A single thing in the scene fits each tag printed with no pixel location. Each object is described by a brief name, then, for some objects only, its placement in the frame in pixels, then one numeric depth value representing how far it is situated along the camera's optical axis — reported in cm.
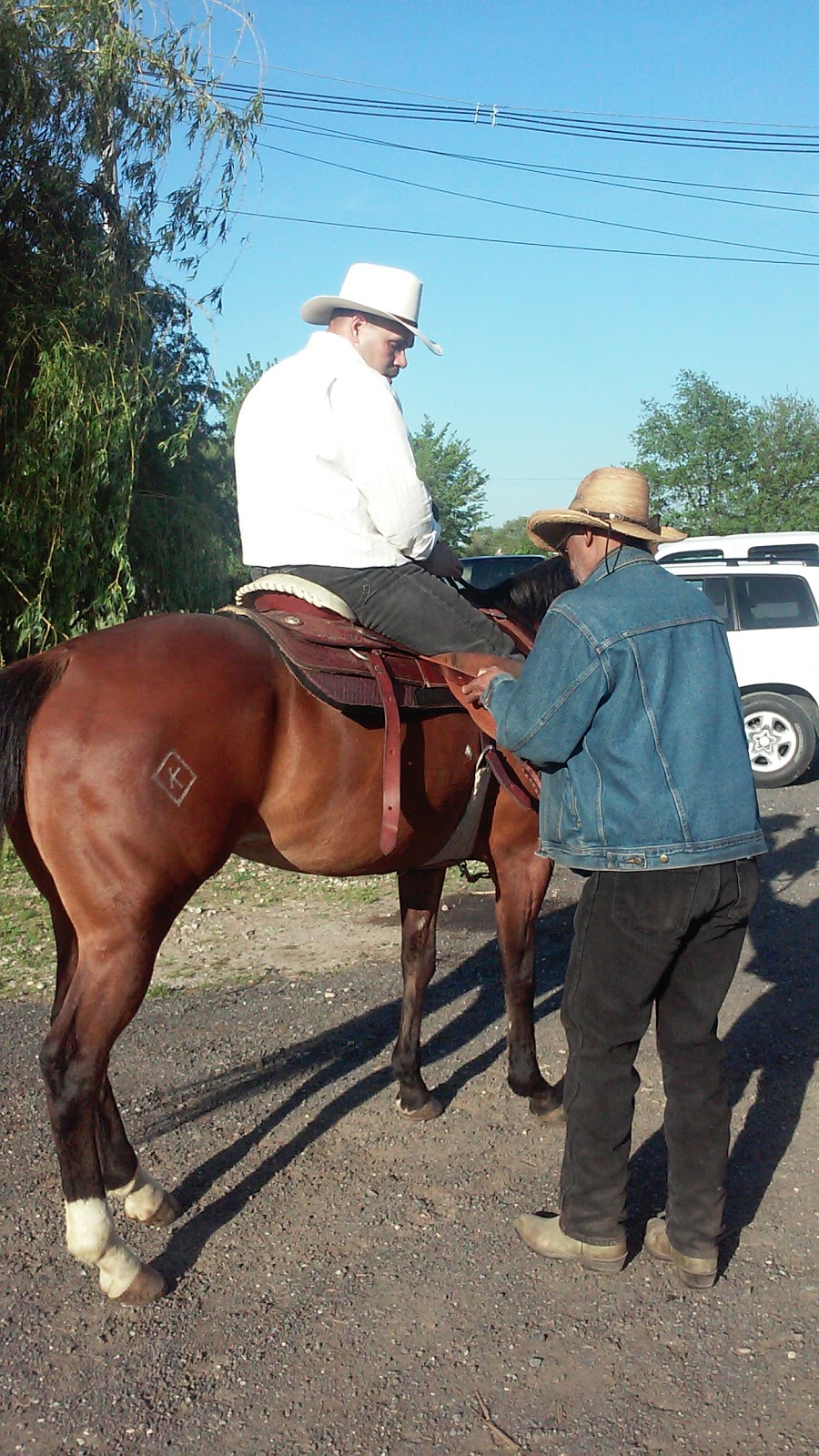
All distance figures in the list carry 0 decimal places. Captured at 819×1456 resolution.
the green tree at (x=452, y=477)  4591
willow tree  849
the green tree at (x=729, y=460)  3294
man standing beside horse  284
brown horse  294
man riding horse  346
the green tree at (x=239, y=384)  3825
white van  1067
